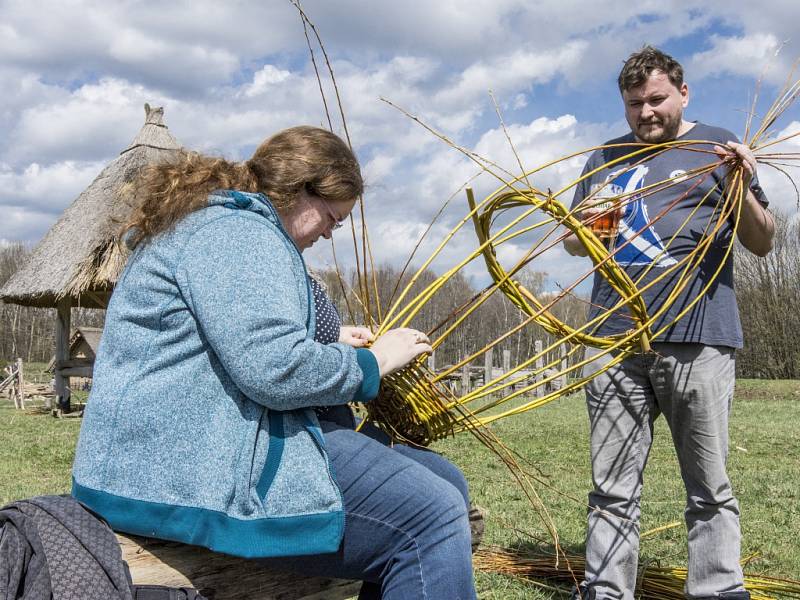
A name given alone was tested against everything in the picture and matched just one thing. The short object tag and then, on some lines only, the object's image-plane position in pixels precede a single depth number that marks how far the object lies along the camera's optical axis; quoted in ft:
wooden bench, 4.85
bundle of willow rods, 8.75
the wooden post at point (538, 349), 57.08
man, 7.57
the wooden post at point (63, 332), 38.50
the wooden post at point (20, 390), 42.75
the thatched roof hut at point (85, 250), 35.09
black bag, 3.94
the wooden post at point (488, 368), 50.60
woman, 4.51
